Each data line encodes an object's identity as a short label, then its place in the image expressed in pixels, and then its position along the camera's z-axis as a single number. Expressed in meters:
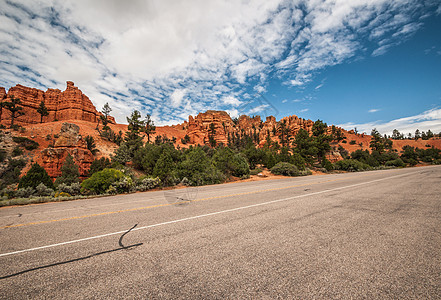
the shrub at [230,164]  26.00
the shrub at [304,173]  30.81
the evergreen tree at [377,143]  60.23
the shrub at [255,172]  30.15
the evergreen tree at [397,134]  109.16
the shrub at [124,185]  14.79
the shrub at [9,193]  13.27
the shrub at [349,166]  39.25
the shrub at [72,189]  15.05
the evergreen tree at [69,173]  19.72
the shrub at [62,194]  13.87
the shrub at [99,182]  14.52
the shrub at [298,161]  35.06
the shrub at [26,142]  30.86
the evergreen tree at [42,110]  56.54
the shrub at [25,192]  13.16
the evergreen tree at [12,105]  45.75
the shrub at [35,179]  14.74
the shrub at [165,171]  19.95
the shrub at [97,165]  23.77
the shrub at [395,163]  47.98
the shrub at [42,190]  13.99
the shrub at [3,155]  25.63
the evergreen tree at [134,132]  34.55
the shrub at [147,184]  16.21
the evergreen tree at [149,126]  47.69
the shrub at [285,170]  29.95
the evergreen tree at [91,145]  32.69
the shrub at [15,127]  37.81
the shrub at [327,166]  38.63
